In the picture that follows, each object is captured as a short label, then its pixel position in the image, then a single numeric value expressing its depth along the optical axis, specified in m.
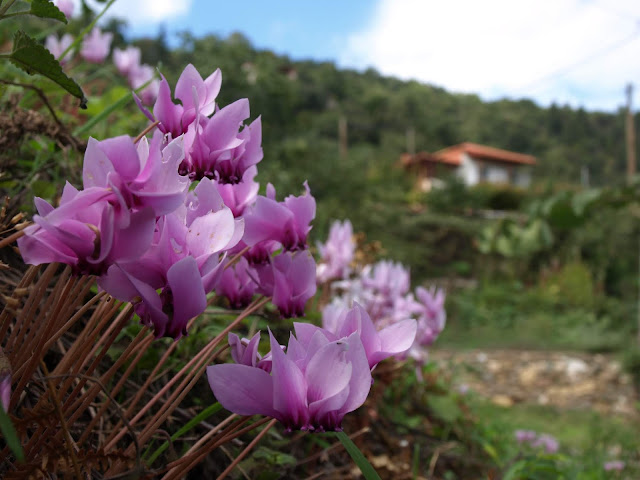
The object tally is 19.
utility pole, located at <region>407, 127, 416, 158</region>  28.94
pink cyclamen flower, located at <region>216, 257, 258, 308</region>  0.23
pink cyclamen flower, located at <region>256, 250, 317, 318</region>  0.20
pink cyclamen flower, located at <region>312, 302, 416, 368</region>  0.16
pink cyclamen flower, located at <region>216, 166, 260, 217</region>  0.22
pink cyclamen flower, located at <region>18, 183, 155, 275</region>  0.13
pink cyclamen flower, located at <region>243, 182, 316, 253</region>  0.20
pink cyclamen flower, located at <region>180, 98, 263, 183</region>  0.18
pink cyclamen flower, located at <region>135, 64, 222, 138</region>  0.19
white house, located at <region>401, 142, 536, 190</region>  29.31
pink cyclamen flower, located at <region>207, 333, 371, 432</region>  0.14
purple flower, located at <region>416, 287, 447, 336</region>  1.33
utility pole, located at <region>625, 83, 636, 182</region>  15.71
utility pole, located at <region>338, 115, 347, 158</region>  22.75
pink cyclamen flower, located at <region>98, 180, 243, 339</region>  0.14
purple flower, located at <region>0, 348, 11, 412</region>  0.14
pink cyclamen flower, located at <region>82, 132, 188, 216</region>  0.13
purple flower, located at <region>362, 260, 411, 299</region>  1.37
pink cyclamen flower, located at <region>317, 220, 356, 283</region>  1.32
